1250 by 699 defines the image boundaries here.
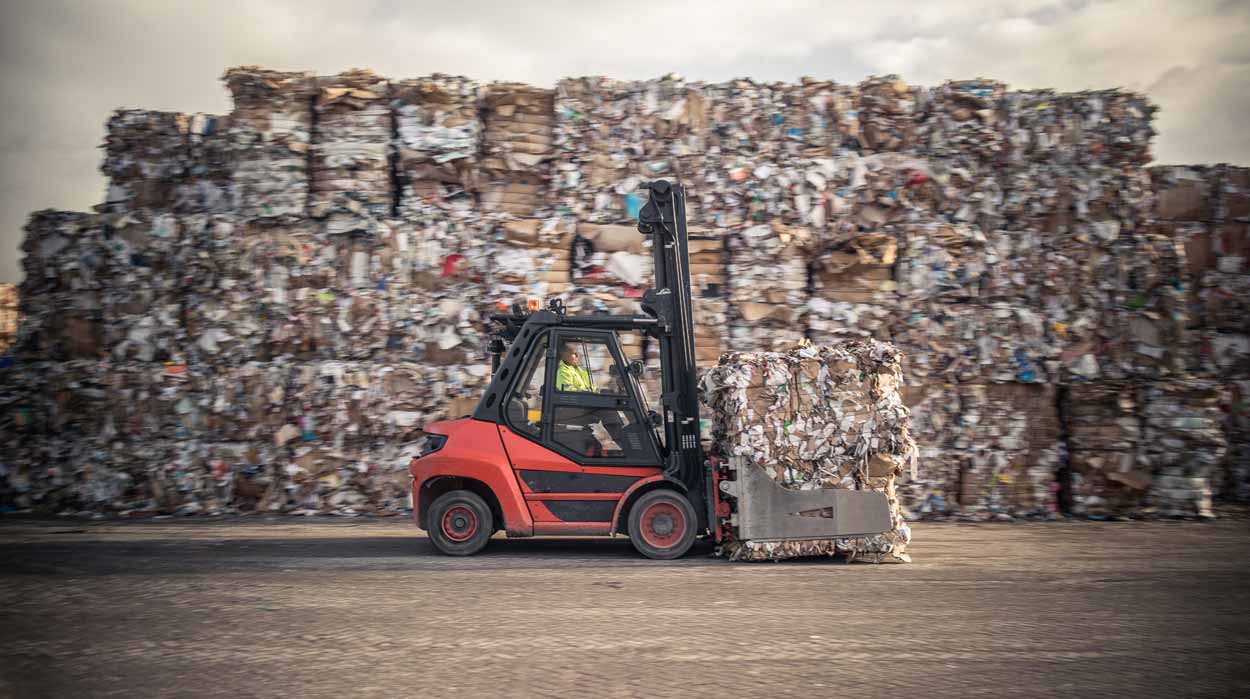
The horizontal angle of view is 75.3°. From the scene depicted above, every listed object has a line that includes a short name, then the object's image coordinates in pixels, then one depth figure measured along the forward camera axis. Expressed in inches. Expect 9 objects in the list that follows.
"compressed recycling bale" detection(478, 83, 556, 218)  367.9
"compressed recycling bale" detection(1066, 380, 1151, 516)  331.6
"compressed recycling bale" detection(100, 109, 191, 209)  366.9
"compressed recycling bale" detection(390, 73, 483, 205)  366.0
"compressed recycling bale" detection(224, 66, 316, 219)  361.7
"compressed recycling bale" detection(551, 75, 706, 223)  362.9
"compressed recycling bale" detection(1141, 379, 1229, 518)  327.6
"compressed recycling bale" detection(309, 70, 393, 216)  365.1
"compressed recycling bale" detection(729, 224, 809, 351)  350.6
